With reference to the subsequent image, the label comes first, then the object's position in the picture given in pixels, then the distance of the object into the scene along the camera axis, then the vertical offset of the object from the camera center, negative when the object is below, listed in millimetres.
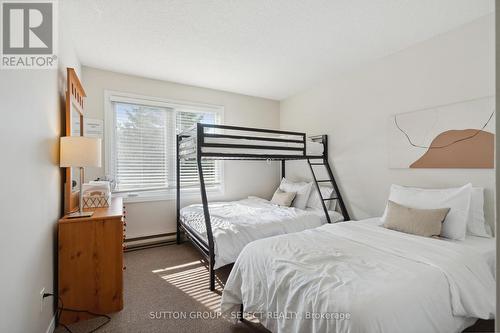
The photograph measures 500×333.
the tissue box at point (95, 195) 2338 -288
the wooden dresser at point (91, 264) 1816 -770
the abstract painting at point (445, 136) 2143 +288
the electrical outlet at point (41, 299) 1511 -844
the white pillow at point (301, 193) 3598 -419
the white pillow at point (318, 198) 3482 -486
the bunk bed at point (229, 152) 2557 +180
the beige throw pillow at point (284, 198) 3627 -511
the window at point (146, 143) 3398 +351
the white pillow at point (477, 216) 2086 -455
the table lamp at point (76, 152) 1838 +115
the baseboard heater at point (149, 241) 3408 -1115
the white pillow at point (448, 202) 2012 -349
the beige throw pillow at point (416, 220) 2026 -492
